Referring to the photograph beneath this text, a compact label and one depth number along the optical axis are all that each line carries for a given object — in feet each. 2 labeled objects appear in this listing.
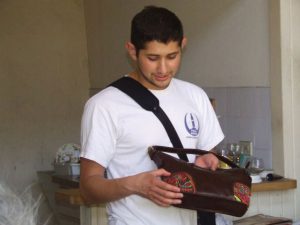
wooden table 9.87
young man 6.77
